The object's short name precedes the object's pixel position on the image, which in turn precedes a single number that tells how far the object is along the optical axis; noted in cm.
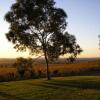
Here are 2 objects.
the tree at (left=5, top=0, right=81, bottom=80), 1817
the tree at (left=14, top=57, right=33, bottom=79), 1873
